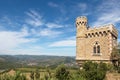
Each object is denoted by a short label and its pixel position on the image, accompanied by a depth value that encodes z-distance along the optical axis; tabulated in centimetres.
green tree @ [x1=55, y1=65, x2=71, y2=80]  1374
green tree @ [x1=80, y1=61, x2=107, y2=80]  1319
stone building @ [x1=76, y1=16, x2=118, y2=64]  1764
